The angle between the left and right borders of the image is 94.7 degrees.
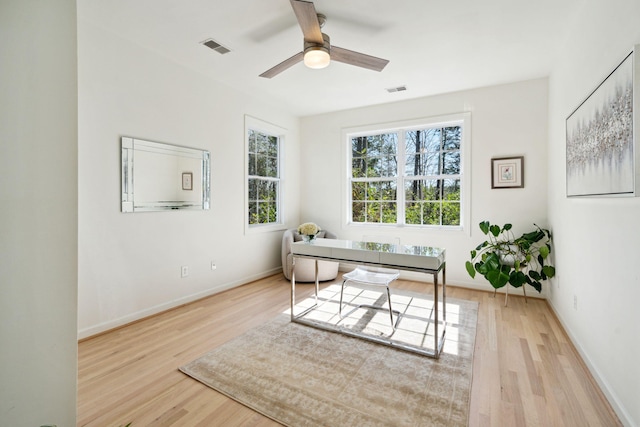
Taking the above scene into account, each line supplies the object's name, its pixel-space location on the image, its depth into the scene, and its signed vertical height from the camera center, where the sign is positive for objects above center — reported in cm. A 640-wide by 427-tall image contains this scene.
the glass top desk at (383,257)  228 -39
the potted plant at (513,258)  335 -57
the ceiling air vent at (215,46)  285 +165
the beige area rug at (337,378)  169 -114
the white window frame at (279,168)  428 +71
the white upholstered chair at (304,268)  435 -83
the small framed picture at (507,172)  376 +51
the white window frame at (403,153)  409 +82
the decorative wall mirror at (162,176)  288 +39
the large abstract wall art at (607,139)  155 +46
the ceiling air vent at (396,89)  395 +167
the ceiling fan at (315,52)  195 +132
